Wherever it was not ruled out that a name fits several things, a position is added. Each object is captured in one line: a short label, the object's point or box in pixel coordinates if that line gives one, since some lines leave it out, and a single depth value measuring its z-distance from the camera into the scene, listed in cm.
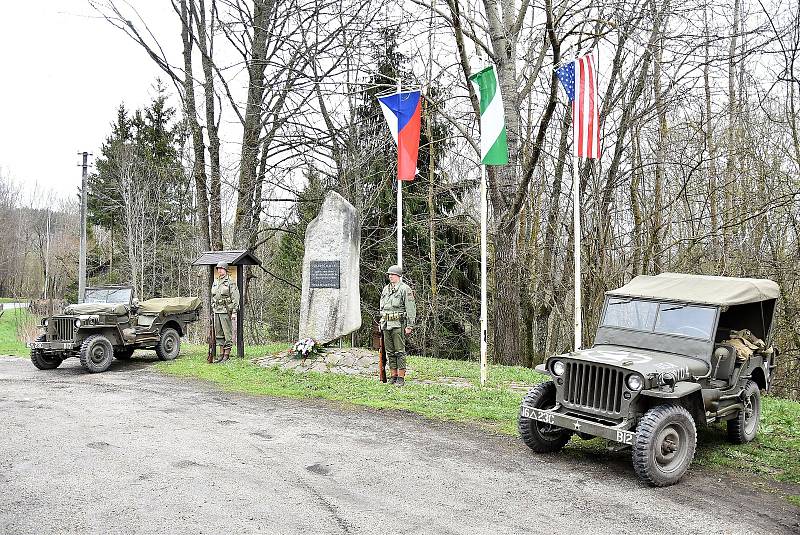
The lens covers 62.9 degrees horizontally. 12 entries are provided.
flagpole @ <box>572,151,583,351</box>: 997
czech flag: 1133
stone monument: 1278
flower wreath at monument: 1267
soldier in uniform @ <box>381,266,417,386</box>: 1044
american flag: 1002
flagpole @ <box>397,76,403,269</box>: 1107
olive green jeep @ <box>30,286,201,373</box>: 1278
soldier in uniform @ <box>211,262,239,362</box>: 1342
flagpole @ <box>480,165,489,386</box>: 983
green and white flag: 989
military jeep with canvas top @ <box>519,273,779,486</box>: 579
